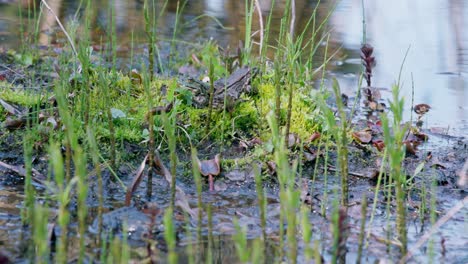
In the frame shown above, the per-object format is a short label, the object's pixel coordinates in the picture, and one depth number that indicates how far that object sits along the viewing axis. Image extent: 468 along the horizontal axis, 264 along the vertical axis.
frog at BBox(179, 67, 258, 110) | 7.65
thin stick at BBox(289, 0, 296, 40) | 8.45
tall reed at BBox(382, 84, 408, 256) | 4.79
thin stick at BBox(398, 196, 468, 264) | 4.82
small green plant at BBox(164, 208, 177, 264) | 4.09
